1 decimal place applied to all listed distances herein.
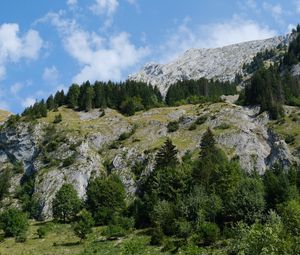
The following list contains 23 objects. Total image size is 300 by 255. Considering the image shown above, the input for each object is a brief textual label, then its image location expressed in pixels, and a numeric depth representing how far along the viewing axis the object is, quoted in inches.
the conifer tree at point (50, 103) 6766.7
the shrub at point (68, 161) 5032.7
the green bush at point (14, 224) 3567.9
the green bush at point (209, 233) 2869.1
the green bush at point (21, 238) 3412.9
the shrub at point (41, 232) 3527.6
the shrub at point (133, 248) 2709.2
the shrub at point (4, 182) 4961.4
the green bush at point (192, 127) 5615.2
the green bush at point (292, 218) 2222.7
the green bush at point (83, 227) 3309.5
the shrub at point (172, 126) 5684.1
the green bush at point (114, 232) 3292.3
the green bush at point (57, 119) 5935.0
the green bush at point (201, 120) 5703.7
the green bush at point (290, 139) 5149.1
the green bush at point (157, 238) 3009.4
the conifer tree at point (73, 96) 6884.8
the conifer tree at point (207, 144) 4537.4
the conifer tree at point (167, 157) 4350.4
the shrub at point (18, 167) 5383.9
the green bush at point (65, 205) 4146.2
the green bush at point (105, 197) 4057.6
